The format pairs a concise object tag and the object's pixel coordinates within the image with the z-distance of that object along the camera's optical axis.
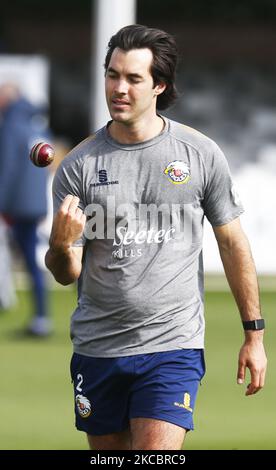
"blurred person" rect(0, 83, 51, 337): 25.48
